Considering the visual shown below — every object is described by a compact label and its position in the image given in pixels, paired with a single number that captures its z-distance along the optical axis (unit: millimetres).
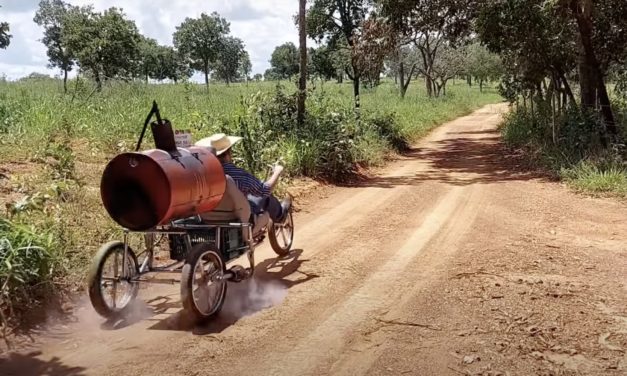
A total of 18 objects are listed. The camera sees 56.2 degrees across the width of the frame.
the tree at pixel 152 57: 52688
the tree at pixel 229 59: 49812
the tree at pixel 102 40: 26344
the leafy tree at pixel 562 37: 13148
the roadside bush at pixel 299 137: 10566
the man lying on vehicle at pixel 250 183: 5375
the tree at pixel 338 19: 25750
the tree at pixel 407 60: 21008
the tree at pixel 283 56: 56238
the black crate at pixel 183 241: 5176
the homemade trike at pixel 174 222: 4316
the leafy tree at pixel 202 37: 46250
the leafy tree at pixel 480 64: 33312
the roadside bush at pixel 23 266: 4469
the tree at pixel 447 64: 47812
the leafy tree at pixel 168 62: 55062
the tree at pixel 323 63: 29150
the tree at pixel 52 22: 48812
